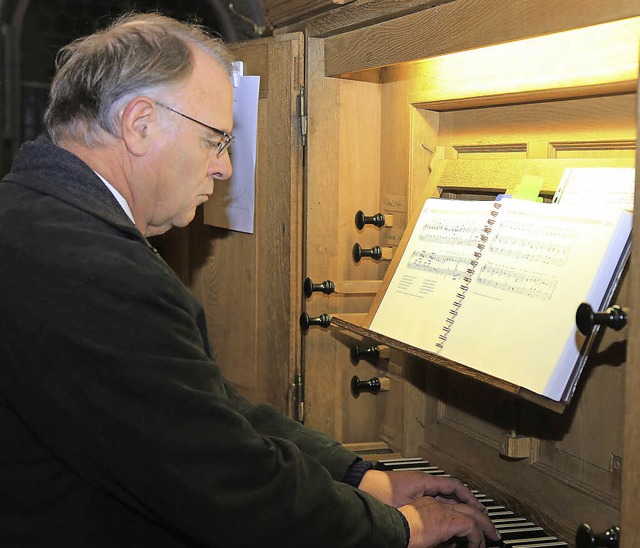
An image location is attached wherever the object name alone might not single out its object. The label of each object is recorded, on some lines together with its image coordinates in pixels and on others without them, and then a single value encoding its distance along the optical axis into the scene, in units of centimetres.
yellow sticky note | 186
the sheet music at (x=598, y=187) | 164
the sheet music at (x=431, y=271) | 193
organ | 175
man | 124
